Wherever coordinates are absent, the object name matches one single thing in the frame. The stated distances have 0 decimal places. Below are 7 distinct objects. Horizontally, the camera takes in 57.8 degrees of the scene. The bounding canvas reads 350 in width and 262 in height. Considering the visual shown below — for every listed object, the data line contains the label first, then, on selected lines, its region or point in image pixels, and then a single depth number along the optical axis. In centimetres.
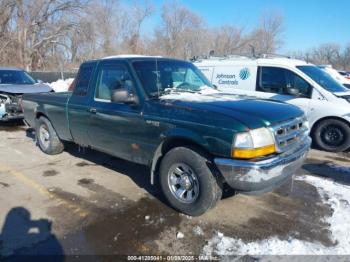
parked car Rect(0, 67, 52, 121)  932
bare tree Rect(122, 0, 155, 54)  4778
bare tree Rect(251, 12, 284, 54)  5122
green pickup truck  347
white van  712
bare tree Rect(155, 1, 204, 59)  5344
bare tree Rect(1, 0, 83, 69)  3425
